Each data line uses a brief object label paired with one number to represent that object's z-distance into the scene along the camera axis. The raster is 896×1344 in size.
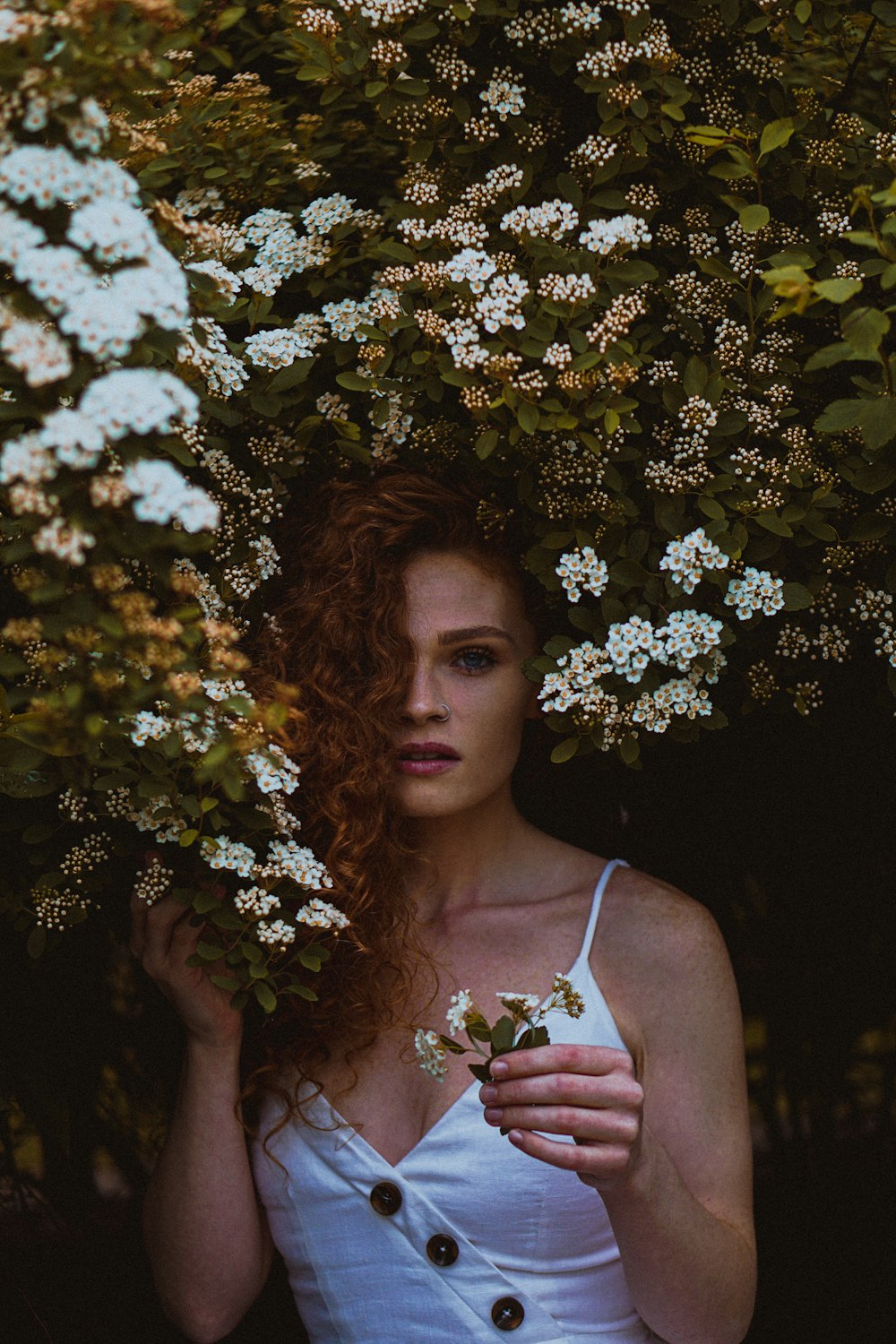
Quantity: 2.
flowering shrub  1.59
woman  1.96
